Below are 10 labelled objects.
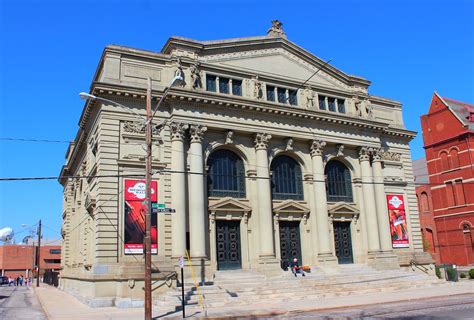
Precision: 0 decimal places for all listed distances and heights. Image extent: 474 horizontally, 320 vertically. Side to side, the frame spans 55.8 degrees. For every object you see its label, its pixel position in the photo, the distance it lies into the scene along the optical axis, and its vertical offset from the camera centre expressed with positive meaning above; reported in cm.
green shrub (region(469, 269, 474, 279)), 3440 -220
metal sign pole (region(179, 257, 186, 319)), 1930 -22
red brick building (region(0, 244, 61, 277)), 9431 +111
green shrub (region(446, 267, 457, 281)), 3231 -197
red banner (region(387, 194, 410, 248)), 3591 +212
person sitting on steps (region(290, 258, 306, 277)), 2956 -108
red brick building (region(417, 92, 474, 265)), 5173 +759
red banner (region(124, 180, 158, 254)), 2578 +229
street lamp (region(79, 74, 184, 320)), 1718 +117
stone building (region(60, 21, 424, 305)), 2670 +629
